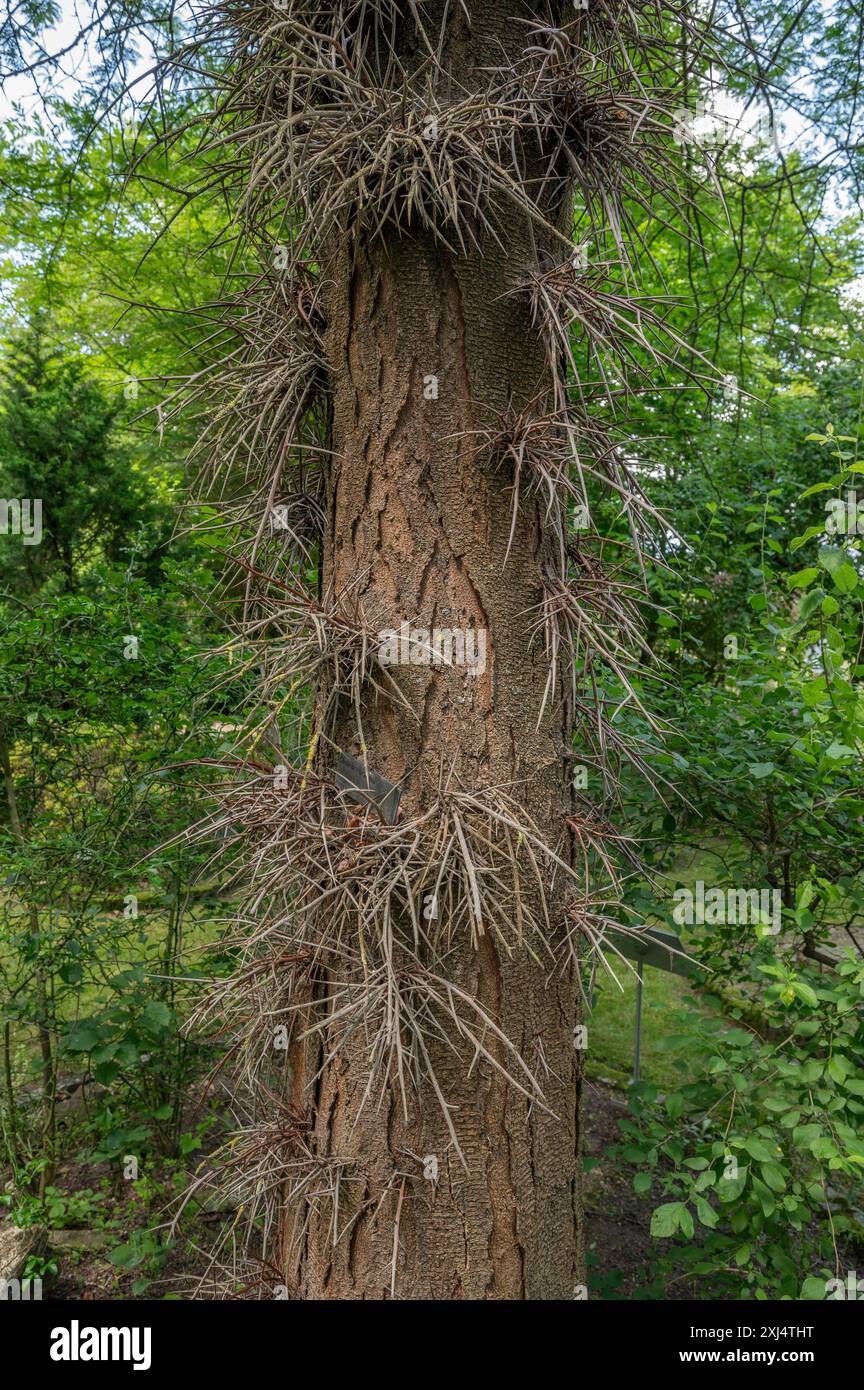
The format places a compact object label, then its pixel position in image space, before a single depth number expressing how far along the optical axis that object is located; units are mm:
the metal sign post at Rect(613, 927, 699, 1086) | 2426
